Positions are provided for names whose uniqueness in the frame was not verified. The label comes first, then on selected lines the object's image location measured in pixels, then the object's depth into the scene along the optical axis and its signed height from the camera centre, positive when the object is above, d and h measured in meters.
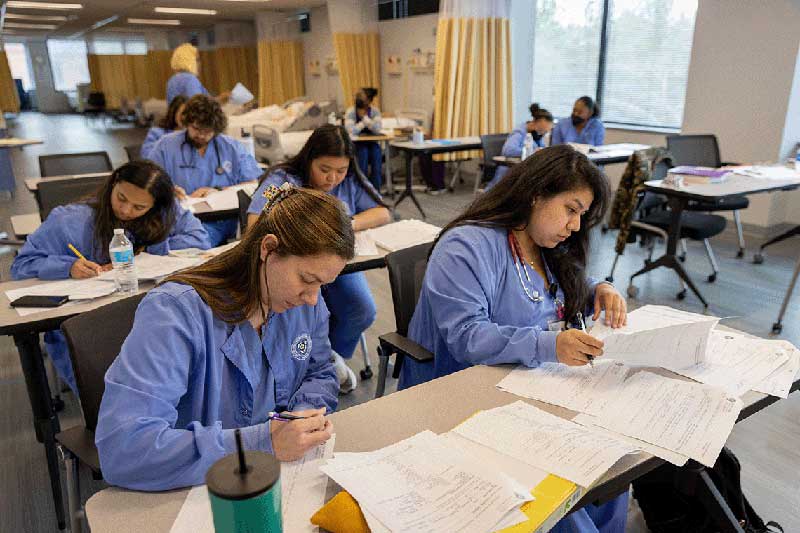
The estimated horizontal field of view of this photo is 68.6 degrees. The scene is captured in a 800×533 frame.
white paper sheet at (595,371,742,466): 1.15 -0.69
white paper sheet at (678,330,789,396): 1.39 -0.70
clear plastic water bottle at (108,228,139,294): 2.01 -0.60
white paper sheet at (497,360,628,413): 1.31 -0.70
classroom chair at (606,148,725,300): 3.80 -0.94
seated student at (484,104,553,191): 5.25 -0.51
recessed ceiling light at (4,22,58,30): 14.18 +1.35
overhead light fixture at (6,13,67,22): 11.91 +1.30
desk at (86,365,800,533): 0.95 -0.69
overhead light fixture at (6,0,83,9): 9.36 +1.22
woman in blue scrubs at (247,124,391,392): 2.57 -0.57
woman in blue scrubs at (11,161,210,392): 2.17 -0.53
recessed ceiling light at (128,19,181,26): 13.78 +1.31
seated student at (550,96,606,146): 5.56 -0.50
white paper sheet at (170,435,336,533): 0.92 -0.67
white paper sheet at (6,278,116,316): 1.99 -0.69
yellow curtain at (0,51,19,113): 17.69 -0.30
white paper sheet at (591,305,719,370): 1.40 -0.63
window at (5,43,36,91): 20.38 +0.62
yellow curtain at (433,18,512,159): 7.01 -0.04
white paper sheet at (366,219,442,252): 2.69 -0.72
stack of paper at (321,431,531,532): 0.90 -0.65
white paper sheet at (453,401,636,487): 1.05 -0.68
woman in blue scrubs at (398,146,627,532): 1.52 -0.56
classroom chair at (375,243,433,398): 1.95 -0.67
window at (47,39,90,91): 20.56 +0.60
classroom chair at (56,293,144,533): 1.32 -0.62
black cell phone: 1.92 -0.69
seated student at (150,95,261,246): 3.46 -0.45
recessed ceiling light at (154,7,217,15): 11.05 +1.26
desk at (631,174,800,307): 3.55 -0.71
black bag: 1.68 -1.22
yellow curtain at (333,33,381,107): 9.01 +0.24
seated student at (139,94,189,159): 4.32 -0.32
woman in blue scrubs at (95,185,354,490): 1.01 -0.54
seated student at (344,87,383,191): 7.09 -0.59
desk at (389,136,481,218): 6.07 -0.73
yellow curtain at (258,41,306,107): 11.62 +0.12
